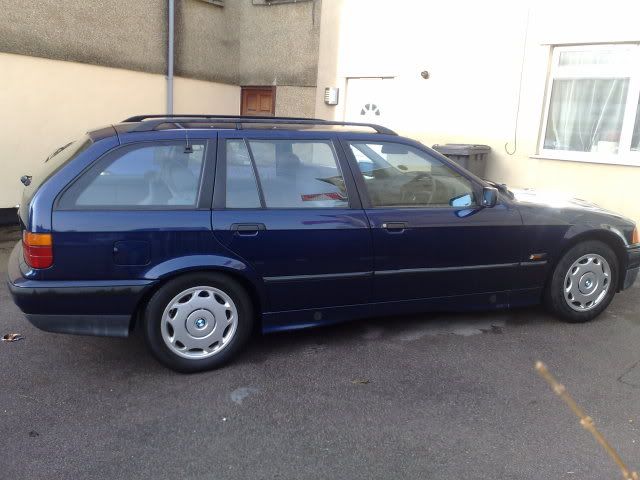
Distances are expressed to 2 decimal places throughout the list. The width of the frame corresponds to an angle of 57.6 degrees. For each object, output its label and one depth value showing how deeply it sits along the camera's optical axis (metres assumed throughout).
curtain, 7.45
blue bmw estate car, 3.51
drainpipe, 9.42
